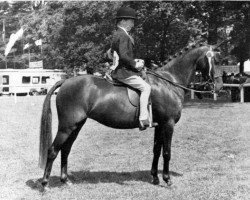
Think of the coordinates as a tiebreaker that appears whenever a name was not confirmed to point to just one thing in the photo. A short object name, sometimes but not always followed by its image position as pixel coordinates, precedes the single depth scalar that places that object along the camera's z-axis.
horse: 7.69
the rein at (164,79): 8.15
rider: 7.53
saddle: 7.77
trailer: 51.23
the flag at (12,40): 57.59
